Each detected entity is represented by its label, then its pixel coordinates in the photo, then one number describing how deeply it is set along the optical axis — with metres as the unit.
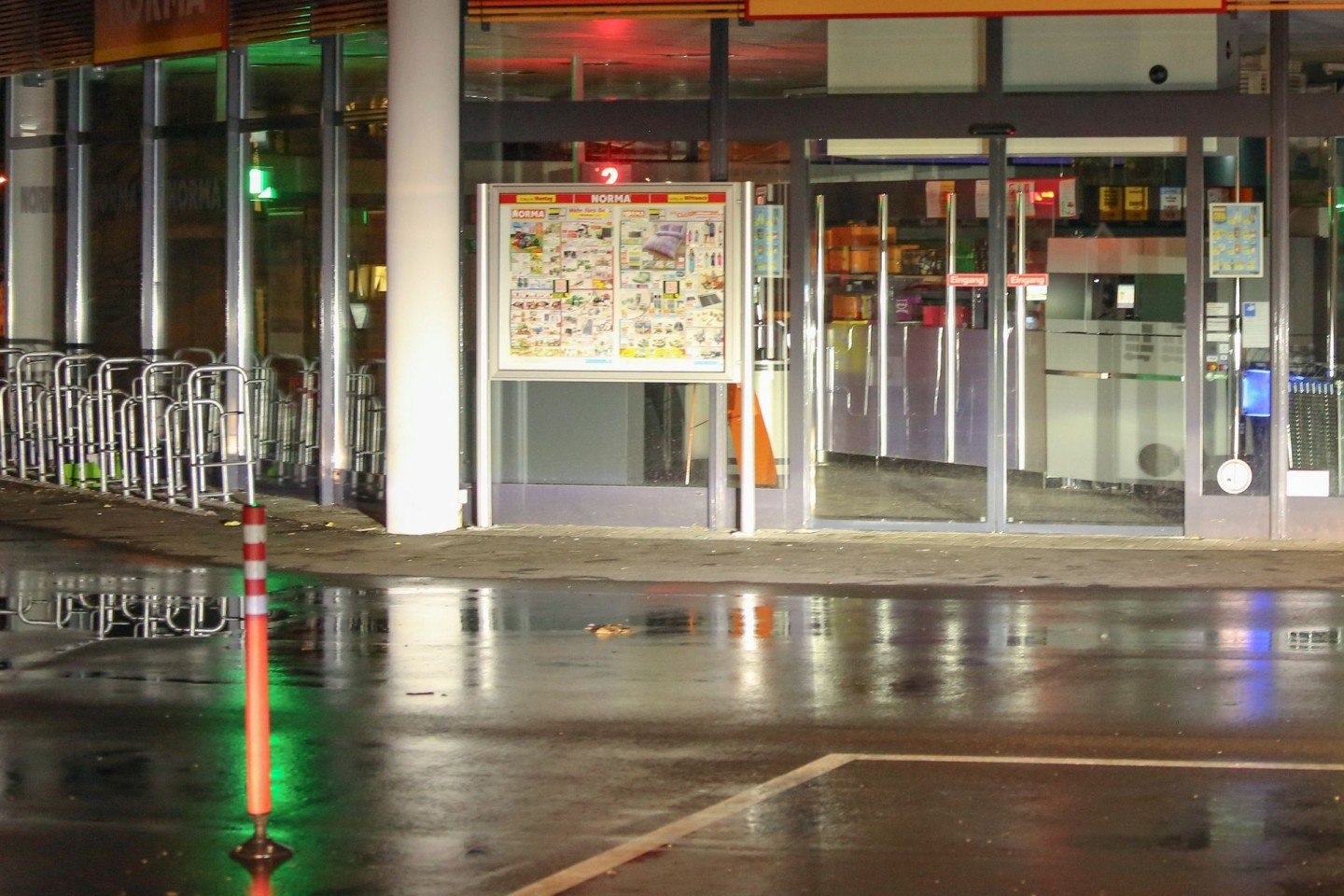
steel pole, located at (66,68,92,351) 19.47
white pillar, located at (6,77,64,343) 20.08
